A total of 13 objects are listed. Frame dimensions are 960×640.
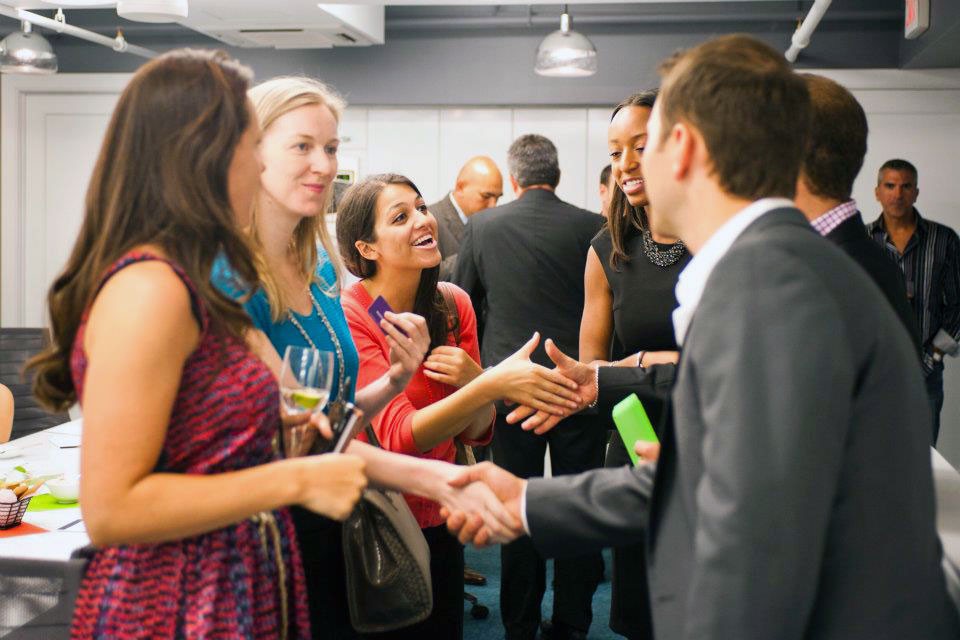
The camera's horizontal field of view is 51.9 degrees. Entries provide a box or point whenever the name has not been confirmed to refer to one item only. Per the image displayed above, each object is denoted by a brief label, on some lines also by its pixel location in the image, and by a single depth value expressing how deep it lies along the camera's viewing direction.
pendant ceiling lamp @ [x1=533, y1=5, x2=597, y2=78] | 5.05
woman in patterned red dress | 1.23
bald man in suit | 5.38
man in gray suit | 1.08
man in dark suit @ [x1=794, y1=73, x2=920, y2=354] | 1.73
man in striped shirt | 5.65
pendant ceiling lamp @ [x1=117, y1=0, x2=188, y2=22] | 3.53
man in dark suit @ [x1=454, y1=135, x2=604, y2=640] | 3.81
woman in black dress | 2.53
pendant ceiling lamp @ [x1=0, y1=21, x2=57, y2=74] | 4.90
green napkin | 2.51
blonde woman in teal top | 1.83
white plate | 3.17
